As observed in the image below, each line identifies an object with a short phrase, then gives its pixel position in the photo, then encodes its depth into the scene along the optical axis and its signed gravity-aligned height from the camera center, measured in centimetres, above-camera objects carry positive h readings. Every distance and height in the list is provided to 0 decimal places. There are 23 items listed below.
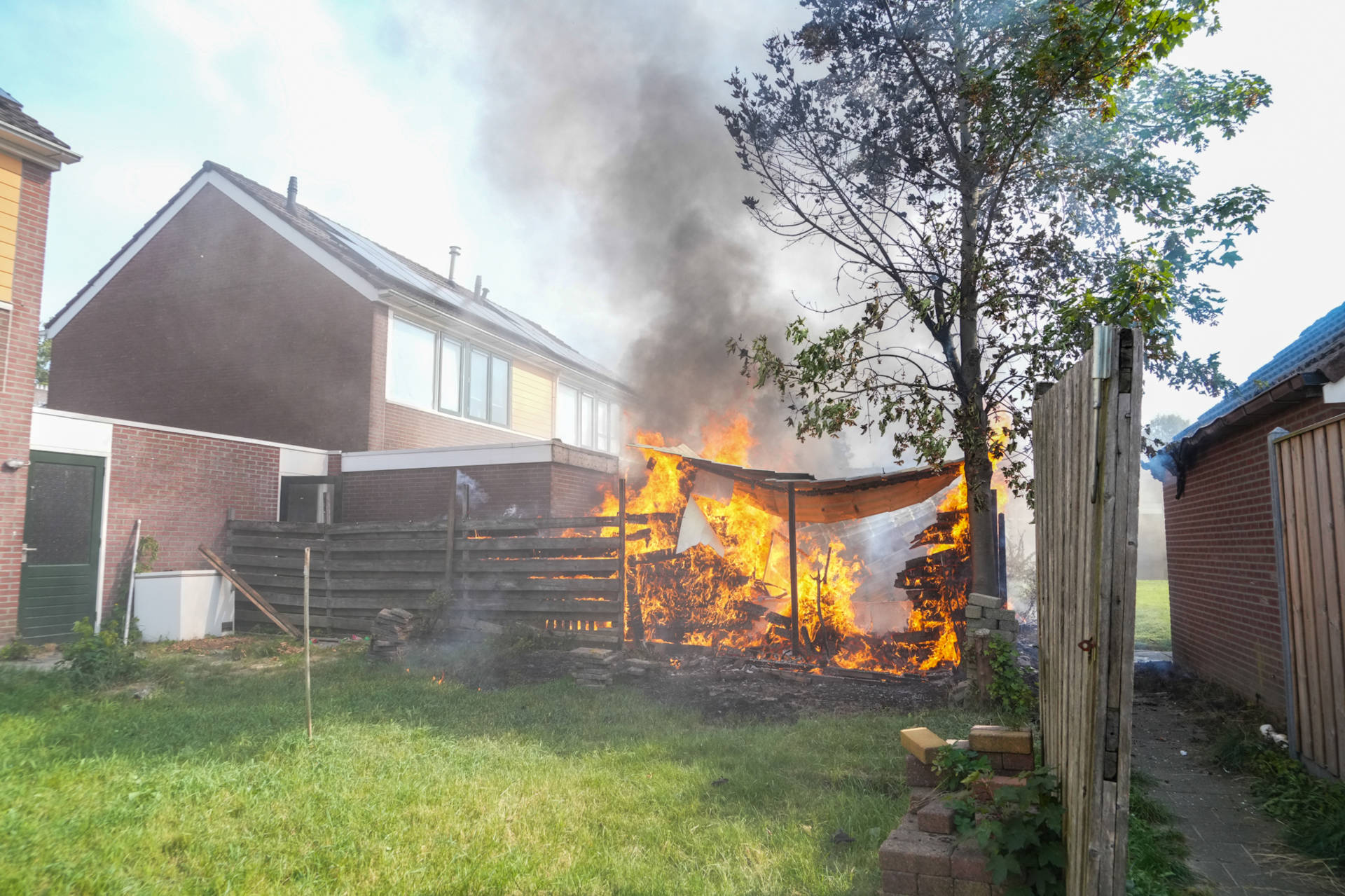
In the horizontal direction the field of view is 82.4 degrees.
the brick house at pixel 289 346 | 1591 +429
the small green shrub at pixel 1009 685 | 750 -146
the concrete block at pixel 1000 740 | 367 -97
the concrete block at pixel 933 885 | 322 -147
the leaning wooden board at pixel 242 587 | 1250 -92
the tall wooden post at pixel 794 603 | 1012 -90
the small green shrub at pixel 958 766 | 359 -108
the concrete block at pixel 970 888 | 315 -144
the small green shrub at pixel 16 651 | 964 -154
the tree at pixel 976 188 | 785 +393
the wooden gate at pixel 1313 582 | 511 -30
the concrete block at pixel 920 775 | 392 -122
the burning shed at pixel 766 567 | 1048 -50
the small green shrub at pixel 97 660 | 828 -144
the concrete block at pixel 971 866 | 316 -135
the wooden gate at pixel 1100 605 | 234 -22
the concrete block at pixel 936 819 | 343 -127
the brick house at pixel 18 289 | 1027 +333
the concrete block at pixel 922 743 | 385 -105
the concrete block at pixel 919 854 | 324 -135
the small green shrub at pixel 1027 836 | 294 -118
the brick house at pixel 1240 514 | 694 +28
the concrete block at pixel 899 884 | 328 -149
